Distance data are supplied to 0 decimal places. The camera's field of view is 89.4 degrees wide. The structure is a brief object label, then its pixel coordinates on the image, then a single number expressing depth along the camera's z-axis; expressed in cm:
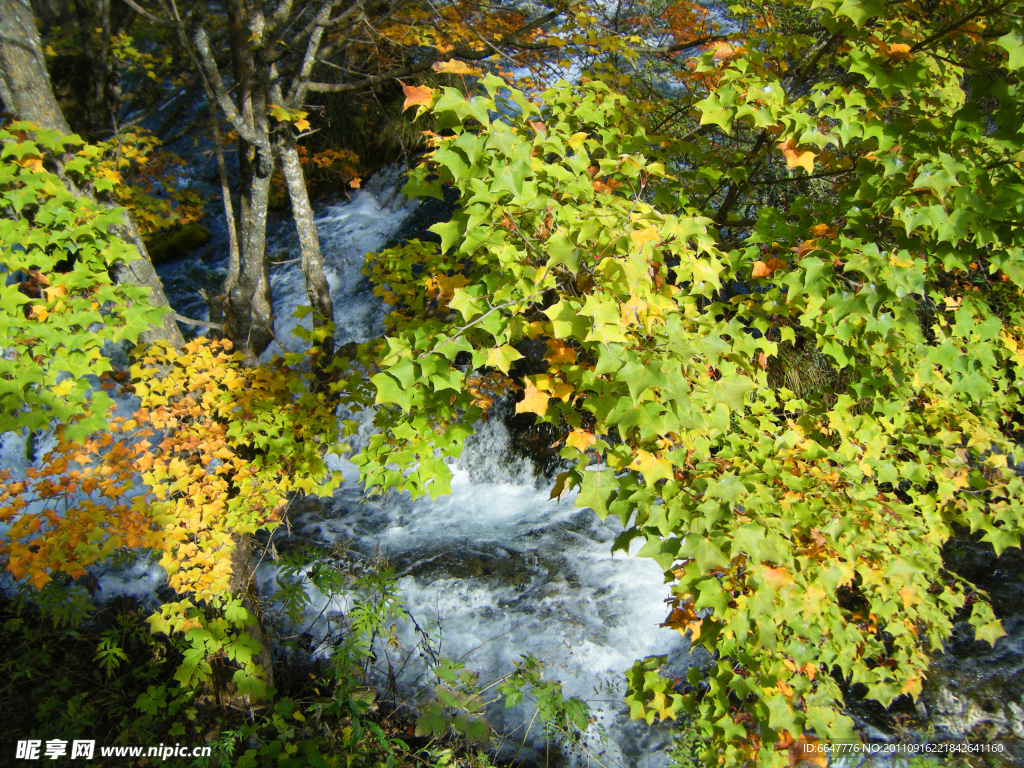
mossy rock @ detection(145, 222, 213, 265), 707
